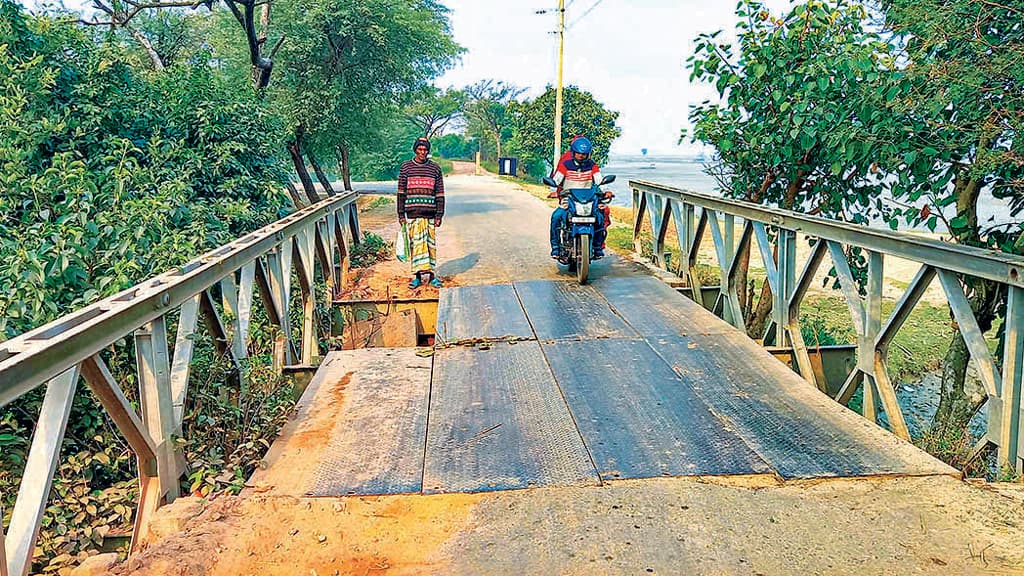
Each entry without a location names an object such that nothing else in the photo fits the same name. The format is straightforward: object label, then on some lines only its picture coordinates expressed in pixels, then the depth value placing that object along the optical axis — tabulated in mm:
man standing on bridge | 8391
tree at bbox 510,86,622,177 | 39438
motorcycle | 8211
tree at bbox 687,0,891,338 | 7008
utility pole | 26906
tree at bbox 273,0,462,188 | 17859
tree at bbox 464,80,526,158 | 62156
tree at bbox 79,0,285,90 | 14734
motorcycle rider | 8133
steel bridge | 3270
